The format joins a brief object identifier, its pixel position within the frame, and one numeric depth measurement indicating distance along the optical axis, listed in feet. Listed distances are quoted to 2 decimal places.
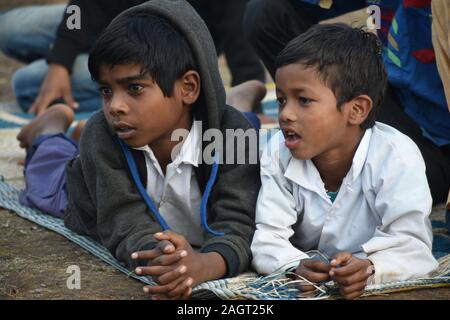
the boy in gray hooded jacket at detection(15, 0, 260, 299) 16.90
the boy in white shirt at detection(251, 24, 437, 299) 15.65
